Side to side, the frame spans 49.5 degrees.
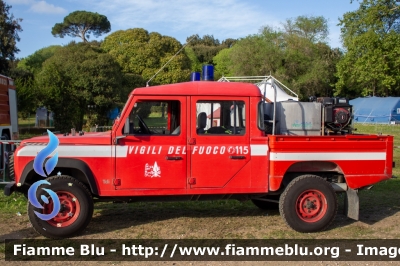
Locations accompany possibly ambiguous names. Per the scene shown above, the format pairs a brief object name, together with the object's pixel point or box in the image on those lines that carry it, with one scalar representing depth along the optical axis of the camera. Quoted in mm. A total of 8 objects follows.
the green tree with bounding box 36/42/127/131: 26000
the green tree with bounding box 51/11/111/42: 67875
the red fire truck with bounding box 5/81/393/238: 6133
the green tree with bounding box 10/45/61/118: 25609
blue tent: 38062
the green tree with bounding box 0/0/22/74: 33375
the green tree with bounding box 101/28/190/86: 38406
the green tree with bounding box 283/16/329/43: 48062
